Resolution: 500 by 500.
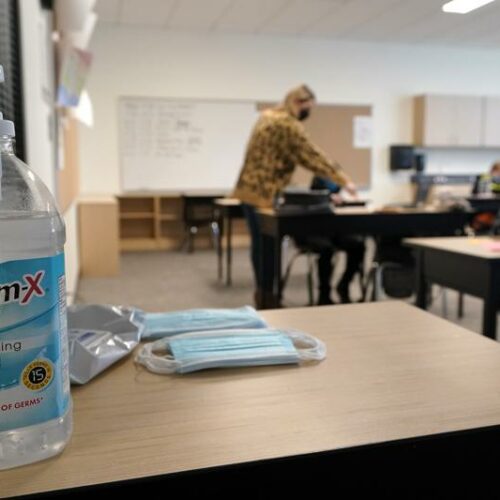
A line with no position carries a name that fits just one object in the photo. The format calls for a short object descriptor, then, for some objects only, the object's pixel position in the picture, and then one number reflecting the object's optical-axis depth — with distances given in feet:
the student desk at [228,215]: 14.06
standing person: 11.05
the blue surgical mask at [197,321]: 2.91
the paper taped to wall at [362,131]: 23.80
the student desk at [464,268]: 6.33
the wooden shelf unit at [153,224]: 22.12
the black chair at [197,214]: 20.62
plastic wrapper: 2.35
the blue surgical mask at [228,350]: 2.44
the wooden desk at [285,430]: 1.66
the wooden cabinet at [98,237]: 16.16
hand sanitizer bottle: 1.61
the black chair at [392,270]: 10.98
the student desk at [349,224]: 10.55
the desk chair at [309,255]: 11.79
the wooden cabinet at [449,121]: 23.65
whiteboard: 21.80
